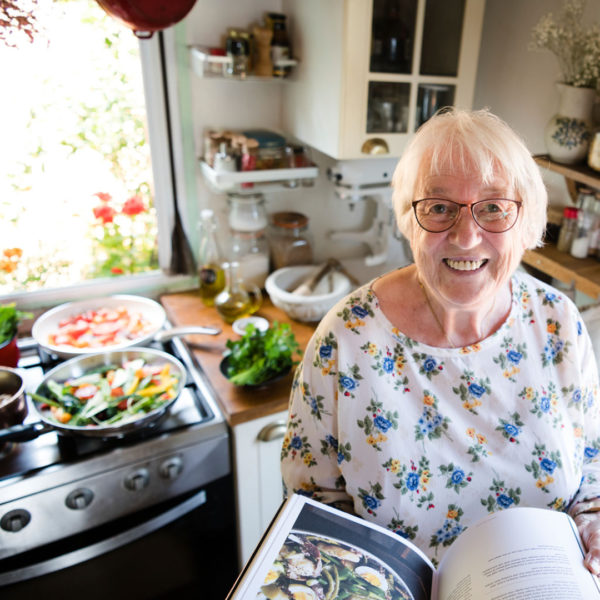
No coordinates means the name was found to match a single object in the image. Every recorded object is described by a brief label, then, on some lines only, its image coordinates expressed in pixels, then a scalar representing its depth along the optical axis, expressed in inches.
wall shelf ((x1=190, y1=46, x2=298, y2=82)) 55.1
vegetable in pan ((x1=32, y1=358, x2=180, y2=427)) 46.9
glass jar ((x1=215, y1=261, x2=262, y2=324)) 63.7
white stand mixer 62.2
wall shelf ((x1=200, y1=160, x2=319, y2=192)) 59.7
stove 43.1
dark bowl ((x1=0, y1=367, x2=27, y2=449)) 44.1
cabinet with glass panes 52.2
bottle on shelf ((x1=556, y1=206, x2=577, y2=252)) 54.6
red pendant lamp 42.7
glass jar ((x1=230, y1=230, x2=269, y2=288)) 68.8
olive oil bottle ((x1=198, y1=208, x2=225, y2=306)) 66.3
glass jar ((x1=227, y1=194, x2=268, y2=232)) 66.3
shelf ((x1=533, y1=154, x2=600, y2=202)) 48.8
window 57.2
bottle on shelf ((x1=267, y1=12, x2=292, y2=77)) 59.4
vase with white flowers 49.9
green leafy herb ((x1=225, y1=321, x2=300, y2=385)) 51.3
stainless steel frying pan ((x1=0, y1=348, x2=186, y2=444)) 44.2
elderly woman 32.4
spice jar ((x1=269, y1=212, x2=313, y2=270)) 70.1
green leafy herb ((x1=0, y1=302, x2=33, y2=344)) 53.6
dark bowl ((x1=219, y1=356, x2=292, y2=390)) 51.2
